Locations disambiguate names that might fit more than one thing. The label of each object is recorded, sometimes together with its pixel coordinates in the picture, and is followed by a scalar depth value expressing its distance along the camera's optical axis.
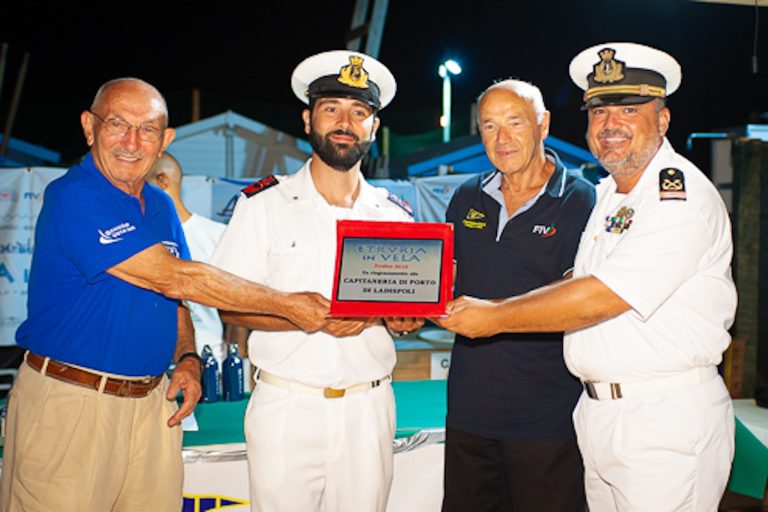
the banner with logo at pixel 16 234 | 7.26
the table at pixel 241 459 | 3.71
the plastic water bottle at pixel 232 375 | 4.46
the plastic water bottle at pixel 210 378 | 4.41
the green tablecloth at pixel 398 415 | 3.83
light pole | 16.95
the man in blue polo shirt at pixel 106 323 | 2.67
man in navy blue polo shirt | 3.23
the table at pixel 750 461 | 4.49
